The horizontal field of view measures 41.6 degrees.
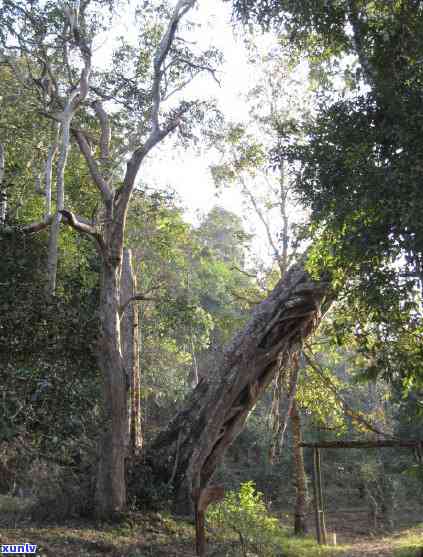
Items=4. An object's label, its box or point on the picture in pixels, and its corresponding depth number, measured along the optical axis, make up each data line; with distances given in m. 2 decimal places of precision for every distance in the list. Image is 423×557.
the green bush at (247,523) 8.17
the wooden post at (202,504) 6.29
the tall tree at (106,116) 8.59
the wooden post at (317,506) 10.00
